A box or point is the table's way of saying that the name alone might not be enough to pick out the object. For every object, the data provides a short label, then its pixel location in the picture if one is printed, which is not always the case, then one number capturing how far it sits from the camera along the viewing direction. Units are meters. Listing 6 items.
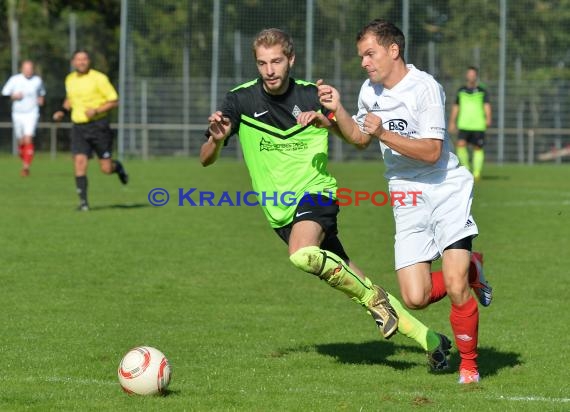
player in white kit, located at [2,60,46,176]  52.34
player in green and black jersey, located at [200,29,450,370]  14.35
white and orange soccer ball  12.38
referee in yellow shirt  33.94
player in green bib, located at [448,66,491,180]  49.87
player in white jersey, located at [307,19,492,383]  13.48
